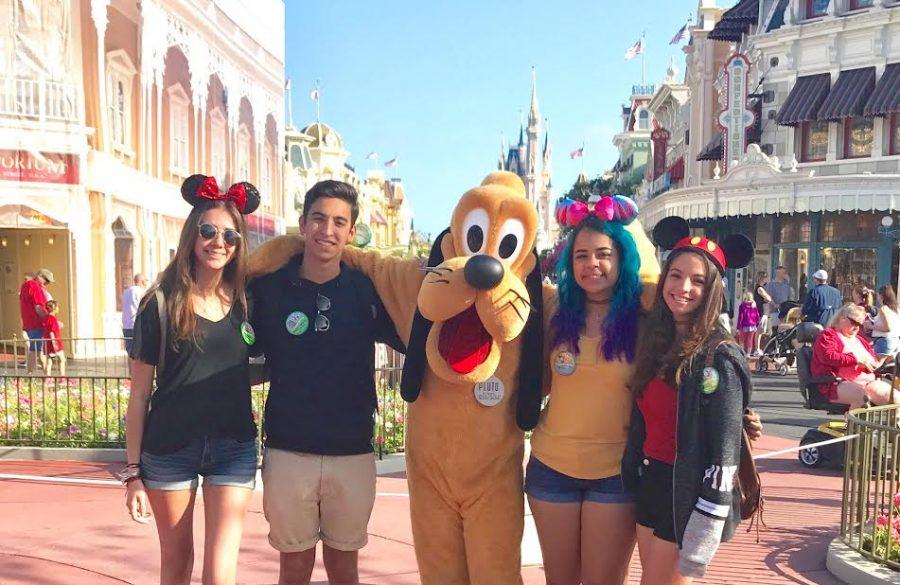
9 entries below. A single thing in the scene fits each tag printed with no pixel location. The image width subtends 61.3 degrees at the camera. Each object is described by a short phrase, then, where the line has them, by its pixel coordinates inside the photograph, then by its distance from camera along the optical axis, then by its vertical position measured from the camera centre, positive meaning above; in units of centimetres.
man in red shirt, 1093 -49
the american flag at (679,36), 3172 +972
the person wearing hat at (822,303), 1143 -53
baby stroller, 1300 -141
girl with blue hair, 277 -53
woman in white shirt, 939 -79
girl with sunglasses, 278 -55
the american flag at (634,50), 4381 +1264
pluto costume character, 281 -53
